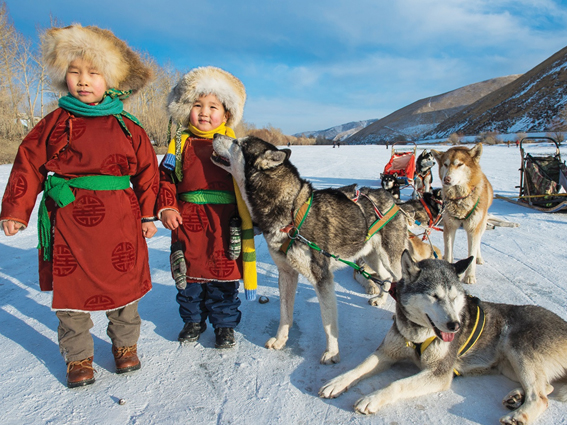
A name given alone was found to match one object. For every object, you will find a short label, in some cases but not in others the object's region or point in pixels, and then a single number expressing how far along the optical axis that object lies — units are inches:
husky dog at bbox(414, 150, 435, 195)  281.6
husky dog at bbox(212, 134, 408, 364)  87.0
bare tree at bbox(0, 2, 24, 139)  692.1
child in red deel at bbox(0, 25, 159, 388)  74.4
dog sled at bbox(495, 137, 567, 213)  243.8
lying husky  69.0
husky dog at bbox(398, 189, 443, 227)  144.1
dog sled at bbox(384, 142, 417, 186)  299.6
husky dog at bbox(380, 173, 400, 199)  290.8
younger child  90.7
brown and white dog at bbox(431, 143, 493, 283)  140.6
